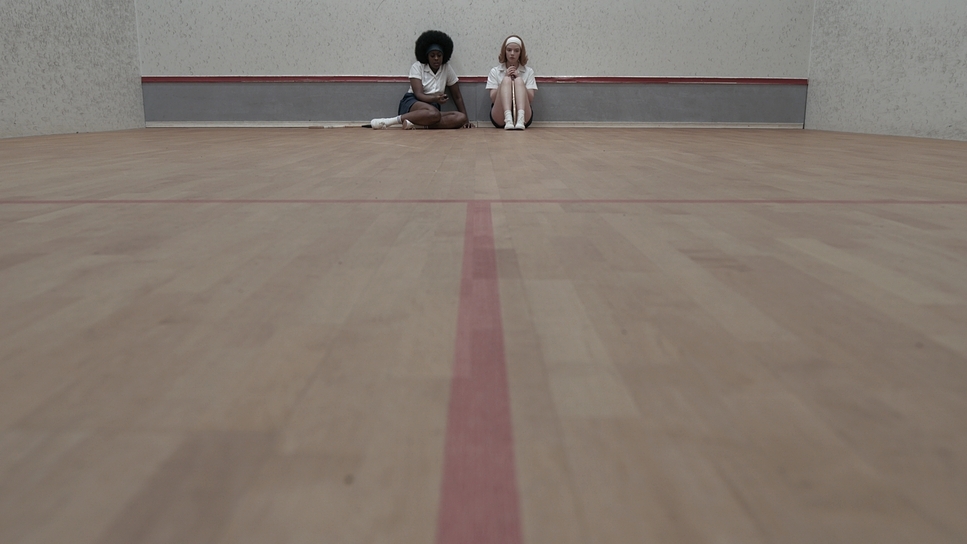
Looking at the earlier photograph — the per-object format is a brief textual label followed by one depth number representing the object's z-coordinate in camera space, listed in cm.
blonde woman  490
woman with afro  484
